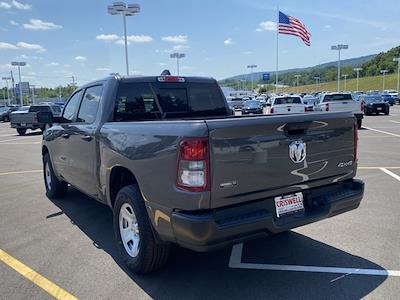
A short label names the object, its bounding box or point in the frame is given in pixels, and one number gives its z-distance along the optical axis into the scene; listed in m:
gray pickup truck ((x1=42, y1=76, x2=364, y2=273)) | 3.32
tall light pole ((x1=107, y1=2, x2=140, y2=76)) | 34.69
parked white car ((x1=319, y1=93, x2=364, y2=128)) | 20.59
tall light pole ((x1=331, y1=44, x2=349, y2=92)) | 74.12
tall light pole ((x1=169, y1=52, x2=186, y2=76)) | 62.50
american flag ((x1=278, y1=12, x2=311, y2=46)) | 38.75
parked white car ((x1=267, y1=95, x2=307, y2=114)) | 21.39
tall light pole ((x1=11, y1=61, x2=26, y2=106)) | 75.56
